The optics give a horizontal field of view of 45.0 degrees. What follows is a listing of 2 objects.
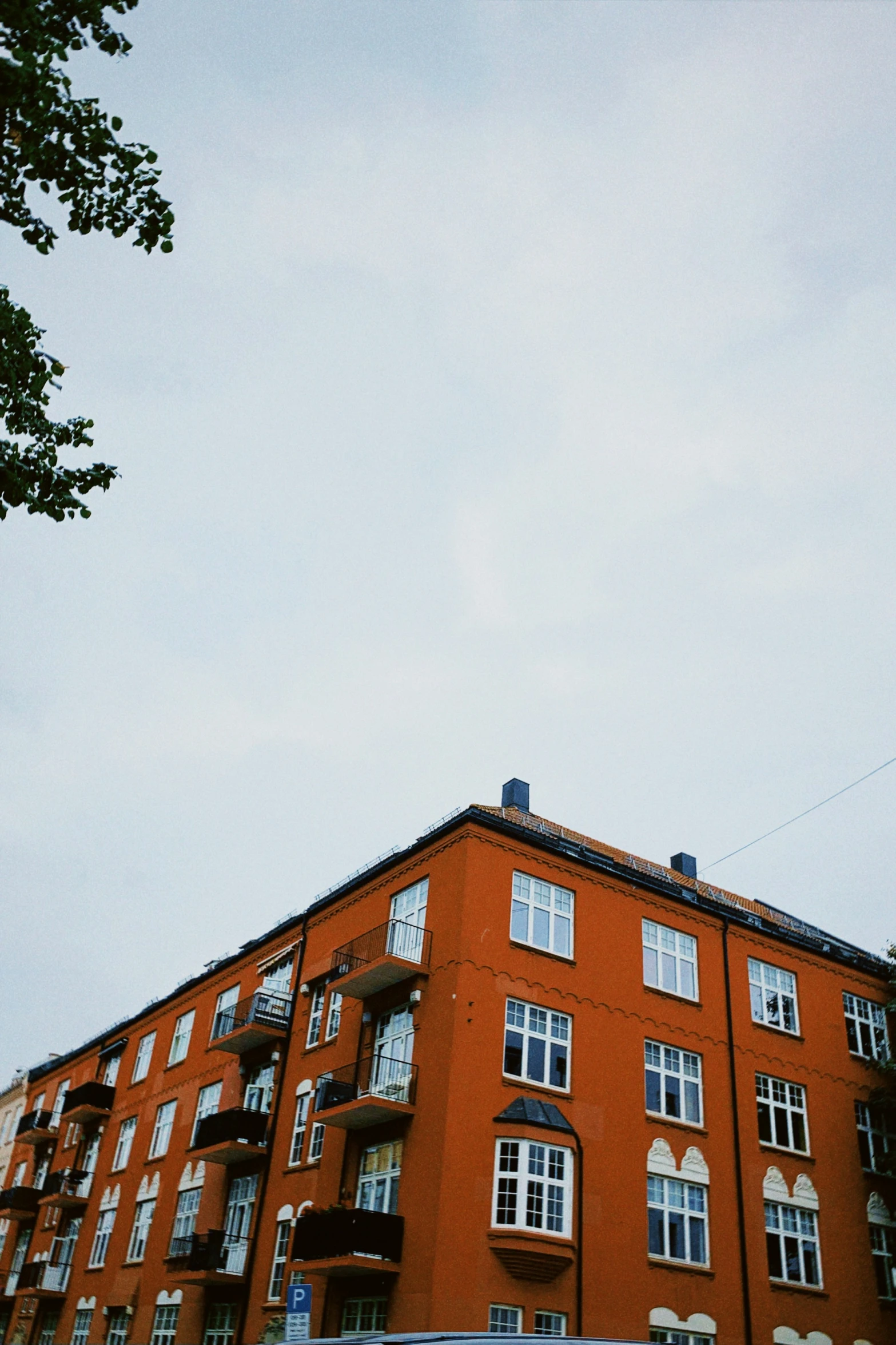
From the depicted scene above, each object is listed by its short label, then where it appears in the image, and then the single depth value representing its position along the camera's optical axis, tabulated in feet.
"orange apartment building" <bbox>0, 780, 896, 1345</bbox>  69.46
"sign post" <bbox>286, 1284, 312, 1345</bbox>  50.11
